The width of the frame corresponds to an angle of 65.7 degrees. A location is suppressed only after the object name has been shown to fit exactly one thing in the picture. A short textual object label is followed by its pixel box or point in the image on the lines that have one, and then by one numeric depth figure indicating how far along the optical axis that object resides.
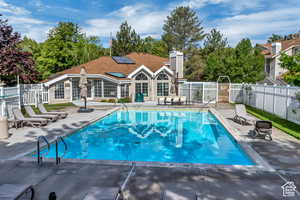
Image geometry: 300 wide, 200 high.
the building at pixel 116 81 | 24.67
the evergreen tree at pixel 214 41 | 42.53
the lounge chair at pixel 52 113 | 15.48
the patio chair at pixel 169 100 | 22.73
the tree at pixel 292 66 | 13.55
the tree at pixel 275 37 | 78.32
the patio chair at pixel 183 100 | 22.84
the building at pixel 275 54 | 37.16
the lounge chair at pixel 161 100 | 22.88
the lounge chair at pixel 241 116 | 13.21
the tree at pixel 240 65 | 29.52
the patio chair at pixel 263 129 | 9.94
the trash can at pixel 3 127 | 10.20
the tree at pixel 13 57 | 16.33
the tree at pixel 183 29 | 44.91
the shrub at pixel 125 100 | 24.80
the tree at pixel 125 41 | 41.06
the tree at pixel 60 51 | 32.84
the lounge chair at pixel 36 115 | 14.30
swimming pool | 9.57
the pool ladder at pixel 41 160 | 7.23
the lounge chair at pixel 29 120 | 12.93
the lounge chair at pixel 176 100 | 22.75
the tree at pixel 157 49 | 46.89
